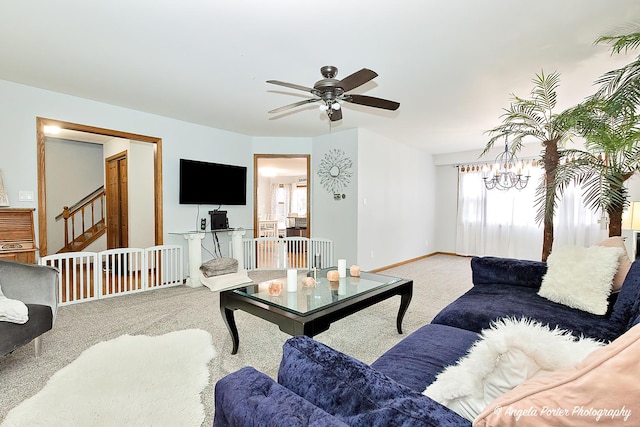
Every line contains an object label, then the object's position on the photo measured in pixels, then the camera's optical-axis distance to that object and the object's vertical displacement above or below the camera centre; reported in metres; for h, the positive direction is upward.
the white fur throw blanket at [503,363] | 0.74 -0.40
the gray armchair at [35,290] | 2.16 -0.65
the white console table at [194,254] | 4.29 -0.74
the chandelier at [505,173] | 4.13 +0.61
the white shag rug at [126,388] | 1.62 -1.14
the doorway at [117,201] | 5.38 +0.01
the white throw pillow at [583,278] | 1.96 -0.49
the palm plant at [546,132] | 2.70 +0.66
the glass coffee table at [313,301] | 1.94 -0.71
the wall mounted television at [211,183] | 4.56 +0.30
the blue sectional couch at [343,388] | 0.68 -0.49
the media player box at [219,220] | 4.82 -0.28
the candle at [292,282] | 2.41 -0.63
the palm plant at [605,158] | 2.13 +0.36
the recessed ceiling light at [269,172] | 10.48 +1.10
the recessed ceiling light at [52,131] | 4.87 +1.14
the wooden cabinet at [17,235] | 2.99 -0.34
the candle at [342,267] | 3.00 -0.63
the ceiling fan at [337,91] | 2.15 +0.85
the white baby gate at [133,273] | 3.51 -0.97
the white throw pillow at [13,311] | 1.92 -0.70
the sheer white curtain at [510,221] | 5.49 -0.34
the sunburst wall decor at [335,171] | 5.06 +0.54
